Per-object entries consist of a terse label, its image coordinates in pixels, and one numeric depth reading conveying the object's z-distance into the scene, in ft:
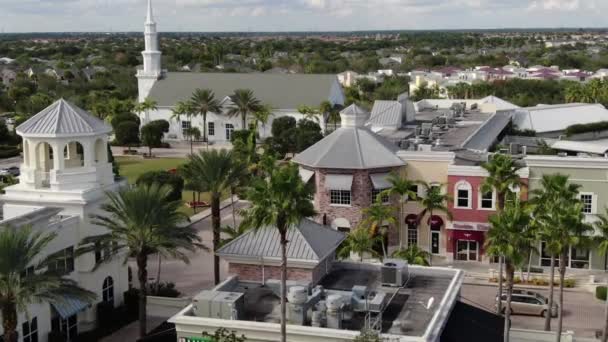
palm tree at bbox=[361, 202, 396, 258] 146.41
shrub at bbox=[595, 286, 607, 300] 135.64
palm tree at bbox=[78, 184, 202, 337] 107.34
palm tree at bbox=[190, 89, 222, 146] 311.88
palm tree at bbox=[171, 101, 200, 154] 312.50
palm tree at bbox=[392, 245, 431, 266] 122.52
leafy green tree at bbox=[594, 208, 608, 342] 101.91
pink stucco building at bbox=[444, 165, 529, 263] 154.61
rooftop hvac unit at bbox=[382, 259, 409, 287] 99.04
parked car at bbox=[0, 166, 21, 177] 238.70
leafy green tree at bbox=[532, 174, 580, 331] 103.81
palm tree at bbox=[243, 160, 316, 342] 85.25
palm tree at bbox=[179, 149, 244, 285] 128.67
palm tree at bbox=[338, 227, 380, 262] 130.93
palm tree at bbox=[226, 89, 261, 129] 307.37
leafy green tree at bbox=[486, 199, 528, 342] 96.22
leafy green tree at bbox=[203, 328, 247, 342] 81.76
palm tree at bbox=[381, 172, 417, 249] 147.13
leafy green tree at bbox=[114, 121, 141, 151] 308.19
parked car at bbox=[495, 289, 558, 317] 127.34
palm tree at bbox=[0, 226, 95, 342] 86.02
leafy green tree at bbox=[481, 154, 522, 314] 131.34
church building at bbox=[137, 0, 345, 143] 319.27
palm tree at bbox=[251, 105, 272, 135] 304.50
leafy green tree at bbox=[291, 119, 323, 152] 269.44
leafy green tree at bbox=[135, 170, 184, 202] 188.63
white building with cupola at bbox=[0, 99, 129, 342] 113.09
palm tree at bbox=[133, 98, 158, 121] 323.98
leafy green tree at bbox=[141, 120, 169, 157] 297.74
